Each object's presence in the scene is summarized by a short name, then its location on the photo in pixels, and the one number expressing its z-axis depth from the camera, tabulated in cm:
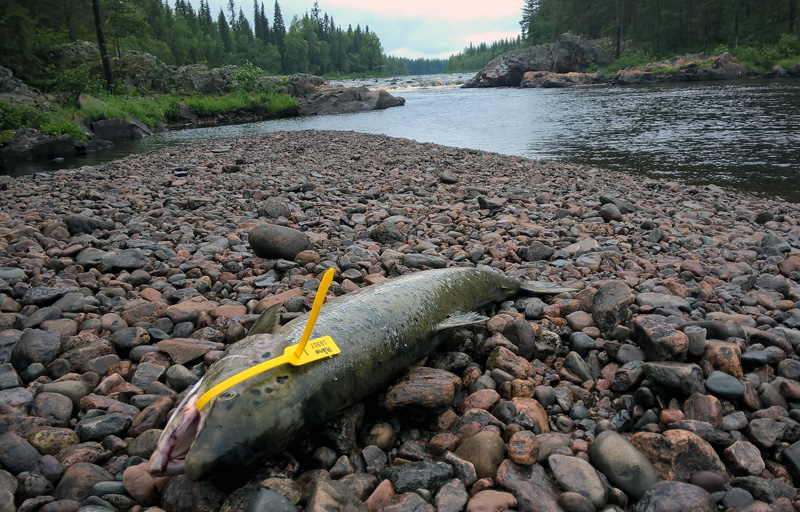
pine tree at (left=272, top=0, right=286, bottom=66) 10689
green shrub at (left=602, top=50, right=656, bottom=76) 6394
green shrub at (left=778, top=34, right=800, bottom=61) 4922
